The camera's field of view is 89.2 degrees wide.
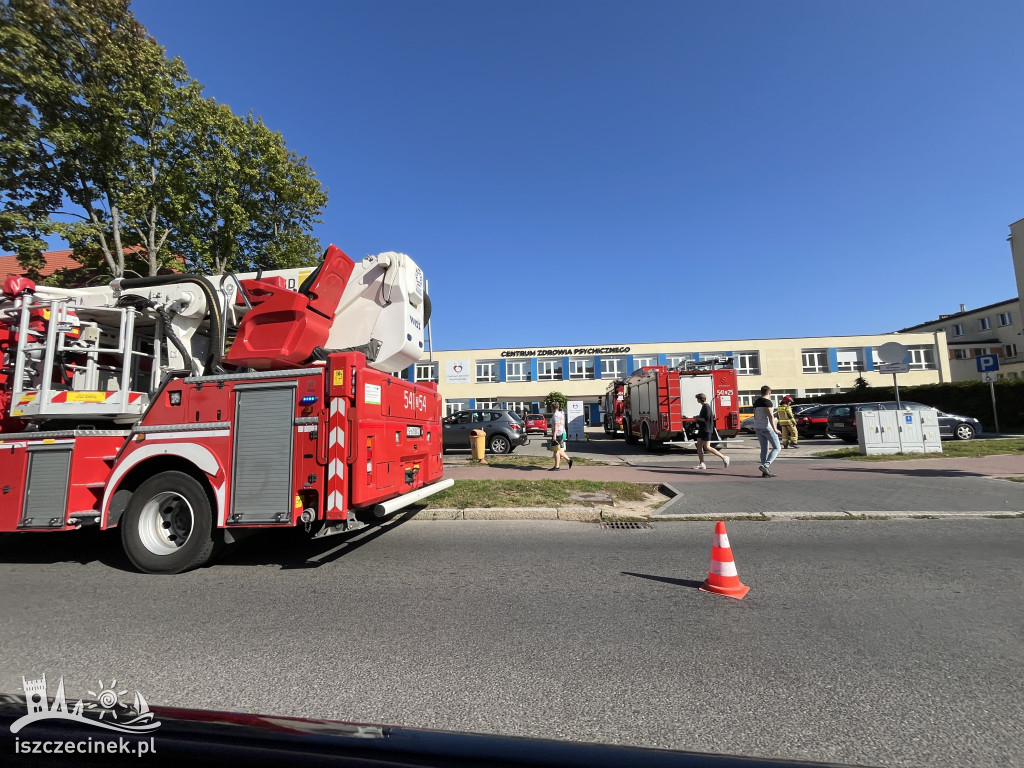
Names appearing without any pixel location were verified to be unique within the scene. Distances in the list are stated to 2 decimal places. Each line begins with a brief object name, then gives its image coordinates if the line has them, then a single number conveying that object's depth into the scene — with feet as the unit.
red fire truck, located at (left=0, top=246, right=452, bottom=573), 15.93
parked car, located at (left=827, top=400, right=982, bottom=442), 64.95
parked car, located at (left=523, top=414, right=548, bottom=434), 123.13
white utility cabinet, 49.08
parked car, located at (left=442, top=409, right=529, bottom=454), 60.90
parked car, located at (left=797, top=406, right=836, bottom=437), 80.43
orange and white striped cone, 14.33
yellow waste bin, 49.73
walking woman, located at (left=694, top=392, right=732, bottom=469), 40.68
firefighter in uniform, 61.41
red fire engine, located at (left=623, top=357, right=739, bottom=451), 57.26
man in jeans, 36.35
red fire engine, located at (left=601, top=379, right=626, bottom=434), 92.58
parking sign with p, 54.95
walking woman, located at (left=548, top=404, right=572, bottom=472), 42.91
